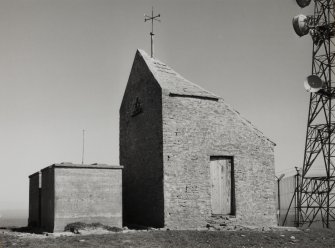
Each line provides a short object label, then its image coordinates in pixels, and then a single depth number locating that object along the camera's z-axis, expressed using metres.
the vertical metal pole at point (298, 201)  24.39
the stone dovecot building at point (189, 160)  18.59
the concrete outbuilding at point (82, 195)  16.80
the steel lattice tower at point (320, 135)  23.70
